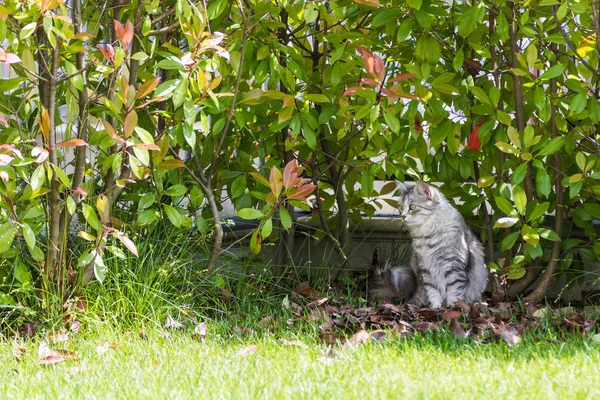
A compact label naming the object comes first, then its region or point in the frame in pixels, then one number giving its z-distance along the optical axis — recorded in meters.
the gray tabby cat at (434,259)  8.66
